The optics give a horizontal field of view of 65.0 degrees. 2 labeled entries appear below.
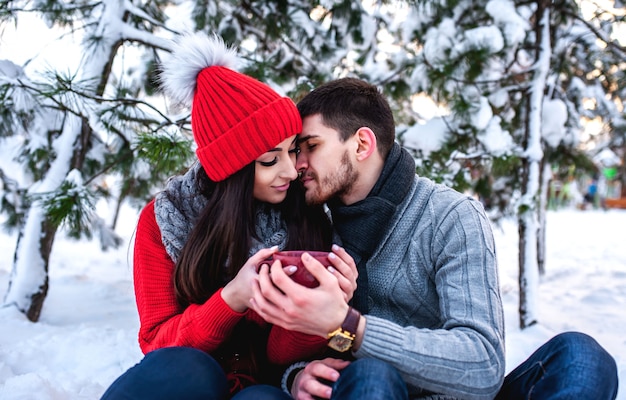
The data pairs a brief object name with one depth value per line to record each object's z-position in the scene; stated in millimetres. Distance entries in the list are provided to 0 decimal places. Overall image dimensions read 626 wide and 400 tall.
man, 1195
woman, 1479
